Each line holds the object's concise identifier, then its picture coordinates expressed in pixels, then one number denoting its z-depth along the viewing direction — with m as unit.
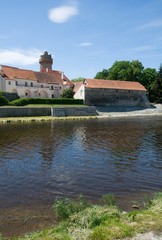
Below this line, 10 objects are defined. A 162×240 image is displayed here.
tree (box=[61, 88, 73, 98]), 67.69
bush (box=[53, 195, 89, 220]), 8.75
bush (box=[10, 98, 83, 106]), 54.18
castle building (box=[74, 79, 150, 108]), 67.38
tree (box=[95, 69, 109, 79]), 95.94
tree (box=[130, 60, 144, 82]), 86.88
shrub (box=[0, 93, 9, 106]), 52.41
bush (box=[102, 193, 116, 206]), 9.64
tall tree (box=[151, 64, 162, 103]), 79.06
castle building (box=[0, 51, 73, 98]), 61.28
